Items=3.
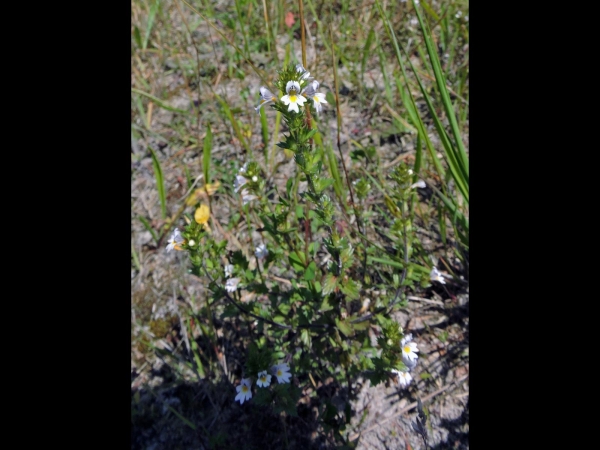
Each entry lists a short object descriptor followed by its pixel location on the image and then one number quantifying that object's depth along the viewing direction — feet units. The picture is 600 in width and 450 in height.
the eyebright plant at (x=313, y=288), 0.58
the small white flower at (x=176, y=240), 0.65
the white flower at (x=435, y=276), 0.71
